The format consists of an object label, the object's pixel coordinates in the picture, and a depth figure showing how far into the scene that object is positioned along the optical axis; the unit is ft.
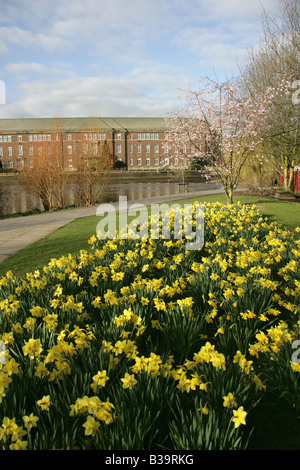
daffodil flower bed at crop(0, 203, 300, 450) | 5.73
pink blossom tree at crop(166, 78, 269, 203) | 41.01
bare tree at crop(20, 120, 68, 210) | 53.62
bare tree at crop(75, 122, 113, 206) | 56.75
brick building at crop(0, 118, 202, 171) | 241.96
